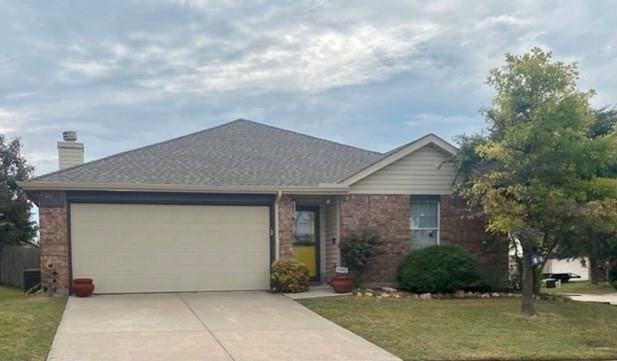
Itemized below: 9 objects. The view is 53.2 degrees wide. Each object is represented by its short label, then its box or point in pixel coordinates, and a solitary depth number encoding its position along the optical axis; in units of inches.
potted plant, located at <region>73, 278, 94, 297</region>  533.0
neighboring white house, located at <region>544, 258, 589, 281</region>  1831.9
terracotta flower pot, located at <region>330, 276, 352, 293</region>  574.2
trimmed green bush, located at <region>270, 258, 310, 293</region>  570.9
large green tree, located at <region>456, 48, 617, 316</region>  451.8
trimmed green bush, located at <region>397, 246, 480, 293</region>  574.2
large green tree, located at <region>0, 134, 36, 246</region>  892.0
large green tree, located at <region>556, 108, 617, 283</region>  445.7
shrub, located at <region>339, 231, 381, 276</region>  599.2
